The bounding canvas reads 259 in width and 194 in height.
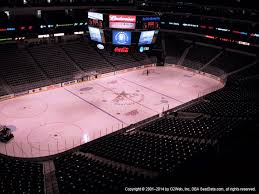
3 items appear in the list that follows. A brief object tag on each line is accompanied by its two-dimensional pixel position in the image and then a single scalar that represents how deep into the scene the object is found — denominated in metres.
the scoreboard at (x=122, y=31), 26.70
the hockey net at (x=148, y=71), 43.81
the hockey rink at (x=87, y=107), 23.67
